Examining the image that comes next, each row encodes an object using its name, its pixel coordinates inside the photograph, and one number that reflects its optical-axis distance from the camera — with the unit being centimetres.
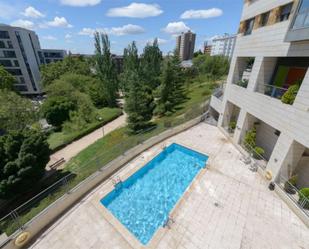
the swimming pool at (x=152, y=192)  748
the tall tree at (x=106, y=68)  3000
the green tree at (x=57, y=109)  2412
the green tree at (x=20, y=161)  941
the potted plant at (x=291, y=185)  800
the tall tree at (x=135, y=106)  1853
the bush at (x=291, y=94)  761
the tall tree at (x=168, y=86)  2291
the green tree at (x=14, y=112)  1782
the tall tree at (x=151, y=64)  3364
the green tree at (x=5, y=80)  2953
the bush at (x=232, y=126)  1404
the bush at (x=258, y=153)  1052
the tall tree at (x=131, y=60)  3409
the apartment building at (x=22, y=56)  3731
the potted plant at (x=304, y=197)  707
